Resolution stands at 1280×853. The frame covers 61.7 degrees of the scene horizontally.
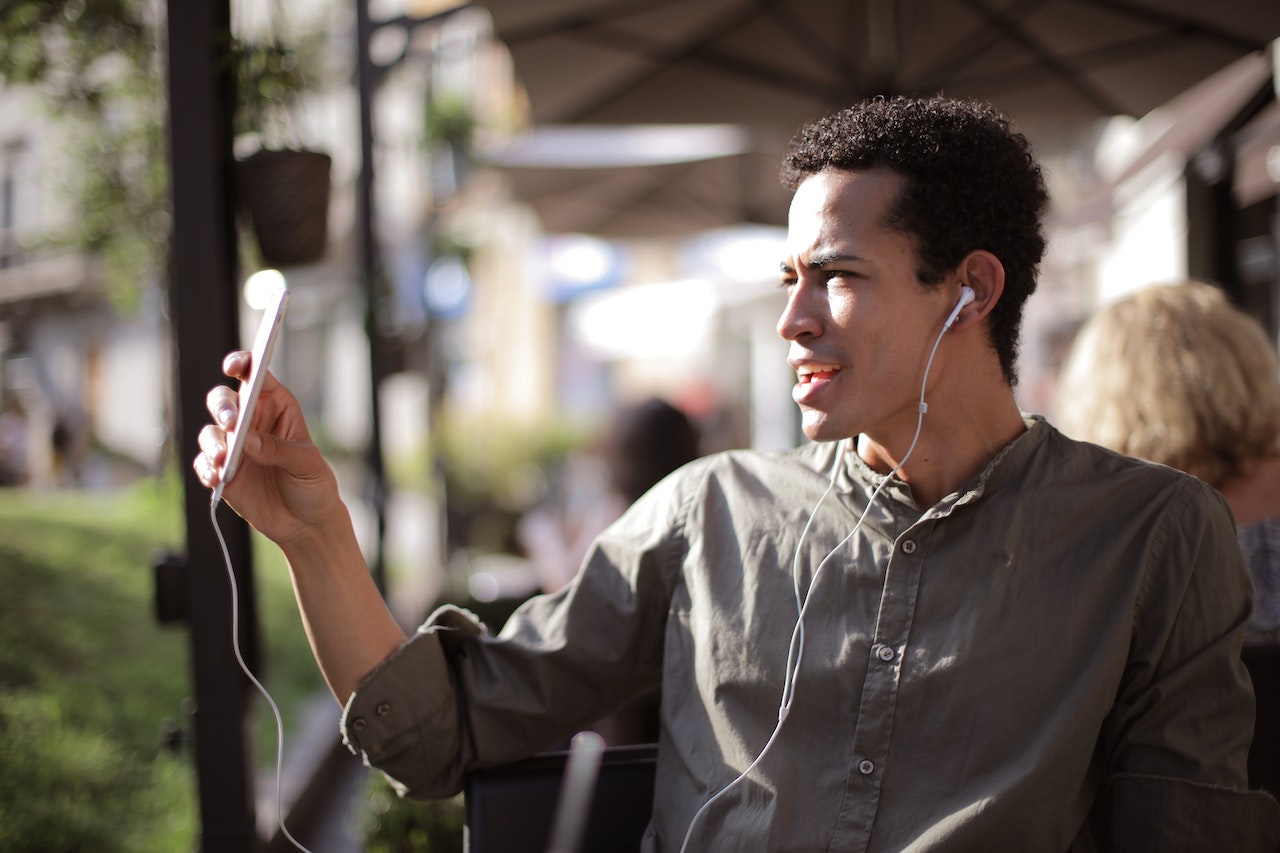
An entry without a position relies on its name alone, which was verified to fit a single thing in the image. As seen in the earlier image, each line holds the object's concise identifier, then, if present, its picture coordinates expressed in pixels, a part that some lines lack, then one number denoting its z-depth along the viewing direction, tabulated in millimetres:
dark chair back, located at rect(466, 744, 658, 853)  1810
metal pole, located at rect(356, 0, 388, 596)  4672
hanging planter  2461
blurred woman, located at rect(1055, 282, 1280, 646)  2445
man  1522
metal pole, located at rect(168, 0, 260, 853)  2291
